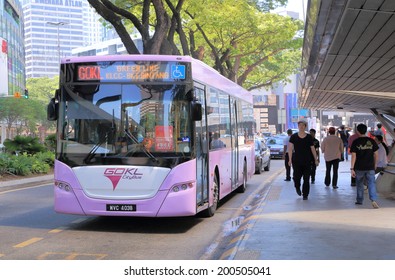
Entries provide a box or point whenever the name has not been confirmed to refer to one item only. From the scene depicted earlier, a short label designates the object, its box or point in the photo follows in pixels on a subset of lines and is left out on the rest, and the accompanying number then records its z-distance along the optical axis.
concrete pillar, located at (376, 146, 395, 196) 12.95
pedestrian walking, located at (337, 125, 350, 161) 25.57
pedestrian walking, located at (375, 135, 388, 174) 13.17
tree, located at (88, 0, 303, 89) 19.69
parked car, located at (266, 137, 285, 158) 37.34
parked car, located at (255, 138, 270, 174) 22.66
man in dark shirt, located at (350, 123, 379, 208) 10.70
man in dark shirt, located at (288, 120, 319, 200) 12.21
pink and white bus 8.88
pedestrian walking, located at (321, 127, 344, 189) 14.91
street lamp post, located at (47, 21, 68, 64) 52.04
